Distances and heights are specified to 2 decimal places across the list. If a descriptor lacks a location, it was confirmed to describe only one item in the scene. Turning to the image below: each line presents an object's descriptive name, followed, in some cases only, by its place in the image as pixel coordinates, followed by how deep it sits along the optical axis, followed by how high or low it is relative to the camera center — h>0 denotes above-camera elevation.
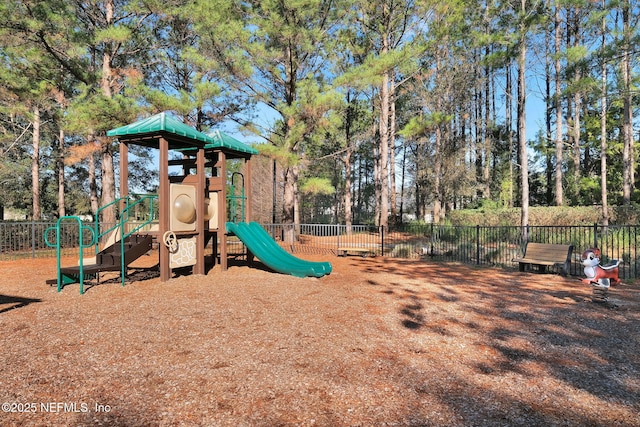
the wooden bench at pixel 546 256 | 9.01 -1.14
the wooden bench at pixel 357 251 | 13.39 -1.41
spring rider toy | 6.08 -1.04
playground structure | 7.64 -0.04
